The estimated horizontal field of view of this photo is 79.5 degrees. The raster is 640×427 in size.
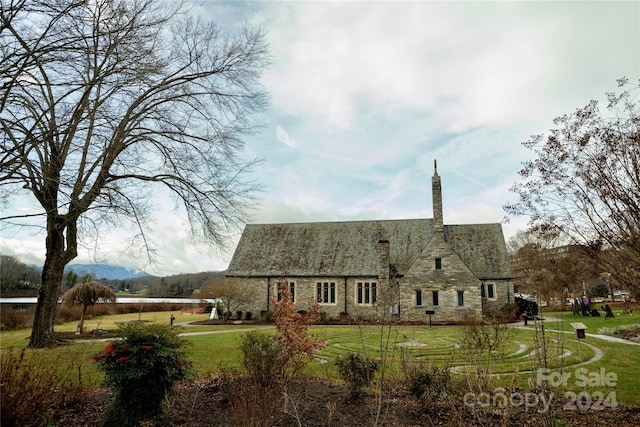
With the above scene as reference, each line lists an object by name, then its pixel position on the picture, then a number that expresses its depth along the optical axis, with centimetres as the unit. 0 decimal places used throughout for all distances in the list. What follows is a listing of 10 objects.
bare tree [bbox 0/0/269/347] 548
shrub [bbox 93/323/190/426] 579
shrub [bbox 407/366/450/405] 682
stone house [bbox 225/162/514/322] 2738
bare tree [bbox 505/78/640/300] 623
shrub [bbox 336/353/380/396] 726
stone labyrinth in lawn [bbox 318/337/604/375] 1075
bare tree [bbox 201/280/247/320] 2920
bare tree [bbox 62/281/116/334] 1978
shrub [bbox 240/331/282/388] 693
